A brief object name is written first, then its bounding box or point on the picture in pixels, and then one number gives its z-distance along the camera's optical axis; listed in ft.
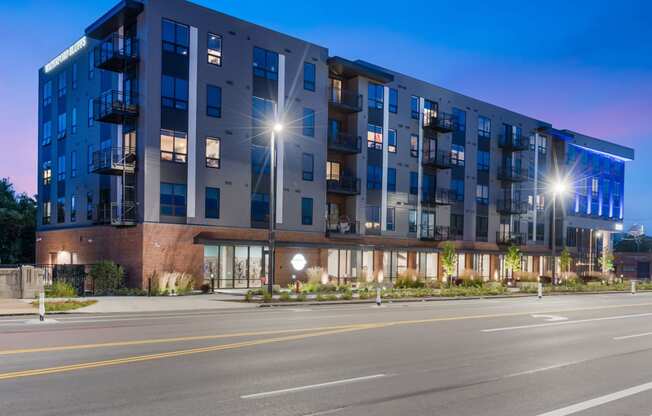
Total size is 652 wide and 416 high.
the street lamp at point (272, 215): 89.15
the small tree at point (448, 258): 153.17
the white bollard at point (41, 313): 56.90
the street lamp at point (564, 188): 207.51
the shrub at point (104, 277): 103.60
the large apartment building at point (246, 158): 113.70
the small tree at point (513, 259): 173.17
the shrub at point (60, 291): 88.84
